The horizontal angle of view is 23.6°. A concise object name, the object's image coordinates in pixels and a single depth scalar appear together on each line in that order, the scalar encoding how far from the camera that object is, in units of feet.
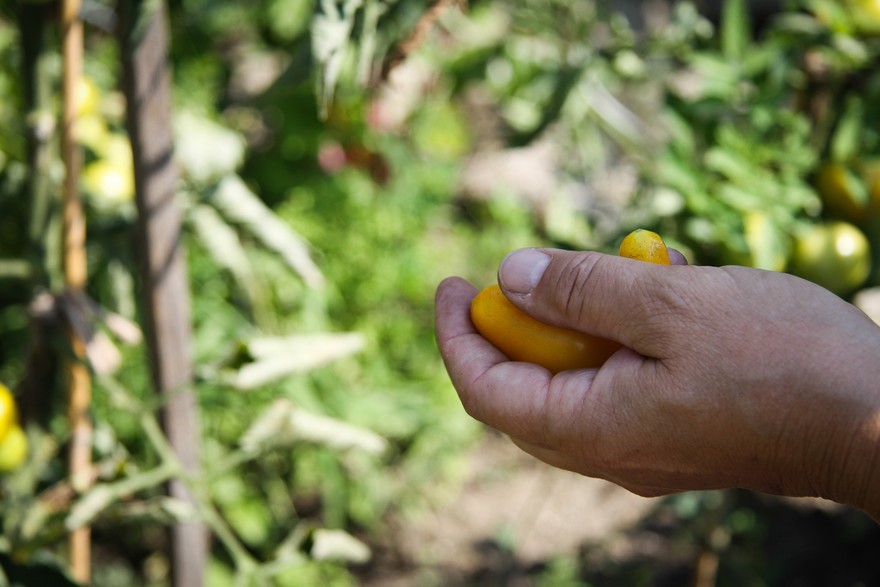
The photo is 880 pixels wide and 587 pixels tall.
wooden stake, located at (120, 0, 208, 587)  2.20
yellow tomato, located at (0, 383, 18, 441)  2.41
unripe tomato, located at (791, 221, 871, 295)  2.66
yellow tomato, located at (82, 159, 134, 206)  2.71
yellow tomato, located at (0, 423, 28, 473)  2.43
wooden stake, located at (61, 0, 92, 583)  2.30
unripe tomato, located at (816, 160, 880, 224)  2.71
